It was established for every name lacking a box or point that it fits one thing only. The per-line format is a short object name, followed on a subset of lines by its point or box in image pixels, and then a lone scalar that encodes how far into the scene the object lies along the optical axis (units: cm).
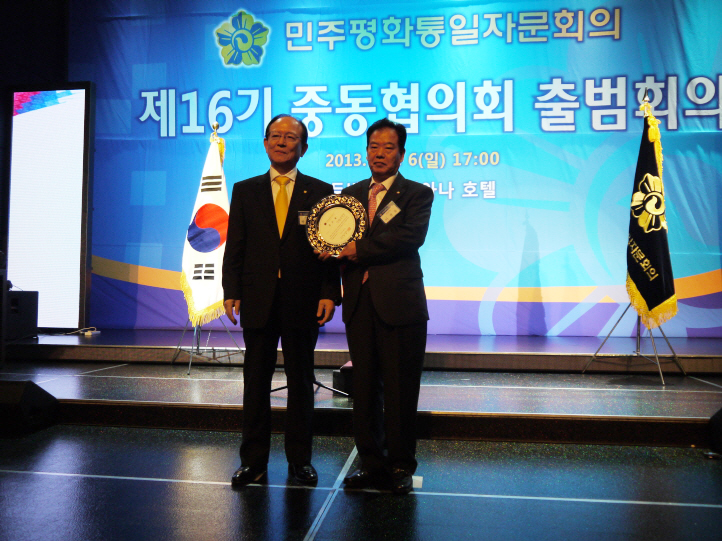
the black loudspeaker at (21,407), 279
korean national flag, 427
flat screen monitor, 569
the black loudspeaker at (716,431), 258
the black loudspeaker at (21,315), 497
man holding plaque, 217
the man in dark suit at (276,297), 226
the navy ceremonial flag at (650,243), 399
